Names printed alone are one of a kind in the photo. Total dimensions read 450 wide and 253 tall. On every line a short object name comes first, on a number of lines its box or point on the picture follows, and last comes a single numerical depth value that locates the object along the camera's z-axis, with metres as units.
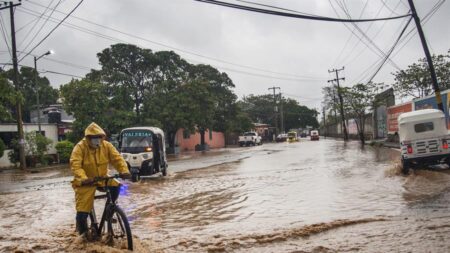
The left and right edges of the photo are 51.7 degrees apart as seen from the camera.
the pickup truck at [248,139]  67.25
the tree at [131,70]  43.88
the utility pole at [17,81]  30.06
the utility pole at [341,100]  58.17
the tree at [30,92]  57.00
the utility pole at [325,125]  119.55
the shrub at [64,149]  35.84
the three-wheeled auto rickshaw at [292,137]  79.24
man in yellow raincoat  7.07
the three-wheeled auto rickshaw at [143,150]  20.38
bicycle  6.75
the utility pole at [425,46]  20.28
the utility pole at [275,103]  102.50
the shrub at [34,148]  33.28
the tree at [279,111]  113.12
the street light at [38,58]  35.95
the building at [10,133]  34.20
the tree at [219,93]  59.53
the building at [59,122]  42.06
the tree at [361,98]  50.25
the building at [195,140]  58.75
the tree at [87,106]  37.41
